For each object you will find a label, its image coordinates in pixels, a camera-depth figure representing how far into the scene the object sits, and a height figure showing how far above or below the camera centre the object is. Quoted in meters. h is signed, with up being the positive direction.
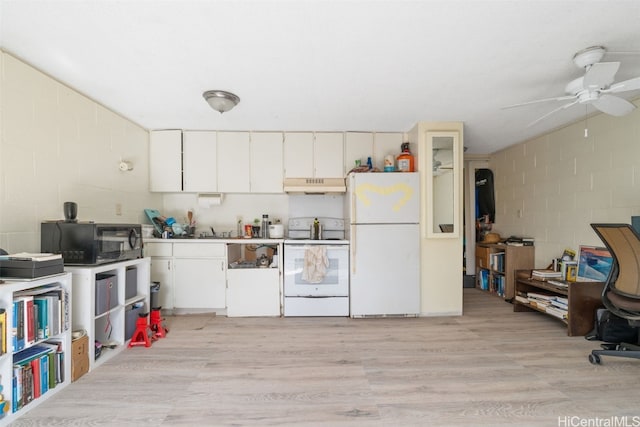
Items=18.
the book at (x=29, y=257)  1.66 -0.25
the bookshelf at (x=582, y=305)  2.67 -0.89
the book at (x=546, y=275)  3.20 -0.71
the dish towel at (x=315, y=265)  3.17 -0.58
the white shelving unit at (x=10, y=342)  1.50 -0.72
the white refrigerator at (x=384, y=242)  3.16 -0.31
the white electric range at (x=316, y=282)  3.22 -0.79
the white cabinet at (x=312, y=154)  3.58 +0.81
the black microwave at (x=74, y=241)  2.07 -0.19
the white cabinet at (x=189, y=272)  3.24 -0.67
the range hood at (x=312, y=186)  3.51 +0.38
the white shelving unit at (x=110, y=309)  2.03 -0.74
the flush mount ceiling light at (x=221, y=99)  2.43 +1.06
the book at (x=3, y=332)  1.48 -0.63
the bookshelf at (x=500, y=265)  3.73 -0.73
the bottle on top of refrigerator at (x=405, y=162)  3.32 +0.65
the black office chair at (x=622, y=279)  1.97 -0.50
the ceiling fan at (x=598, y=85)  1.72 +0.88
